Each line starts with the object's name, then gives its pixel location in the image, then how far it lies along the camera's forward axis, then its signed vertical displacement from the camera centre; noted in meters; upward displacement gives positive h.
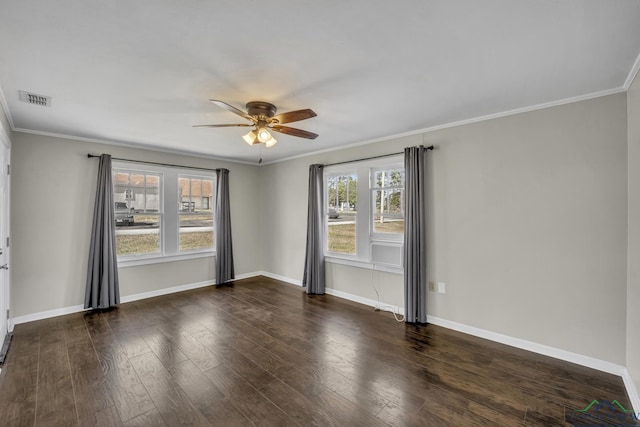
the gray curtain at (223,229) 5.62 -0.21
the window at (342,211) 4.85 +0.11
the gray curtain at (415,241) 3.73 -0.32
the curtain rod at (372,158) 3.75 +0.94
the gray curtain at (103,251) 4.15 -0.47
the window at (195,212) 5.43 +0.14
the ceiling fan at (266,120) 2.61 +0.95
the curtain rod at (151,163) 4.25 +0.98
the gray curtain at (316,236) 5.01 -0.33
